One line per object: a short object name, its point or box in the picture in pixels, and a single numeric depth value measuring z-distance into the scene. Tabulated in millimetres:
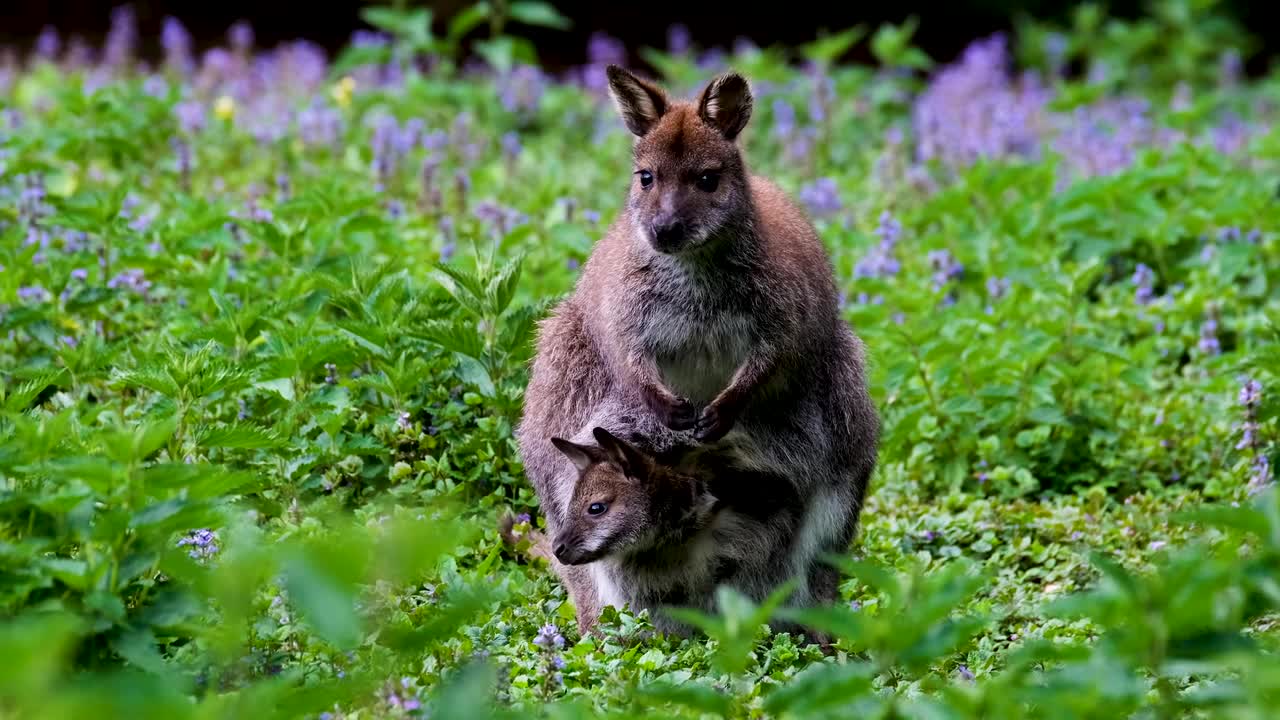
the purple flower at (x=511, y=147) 19453
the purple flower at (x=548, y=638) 8891
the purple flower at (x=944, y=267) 15416
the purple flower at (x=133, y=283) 13055
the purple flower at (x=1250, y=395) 11477
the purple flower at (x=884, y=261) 15805
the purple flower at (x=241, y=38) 22406
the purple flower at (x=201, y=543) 9281
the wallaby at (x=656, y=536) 9789
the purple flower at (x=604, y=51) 24187
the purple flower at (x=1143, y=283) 14930
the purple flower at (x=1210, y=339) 14219
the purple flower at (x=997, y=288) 14789
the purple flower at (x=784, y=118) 20891
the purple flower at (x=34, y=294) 12445
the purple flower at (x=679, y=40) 24203
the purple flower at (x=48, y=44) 22641
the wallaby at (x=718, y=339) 9984
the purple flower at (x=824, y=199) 18422
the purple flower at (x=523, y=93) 21844
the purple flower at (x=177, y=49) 21953
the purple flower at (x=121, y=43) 21937
